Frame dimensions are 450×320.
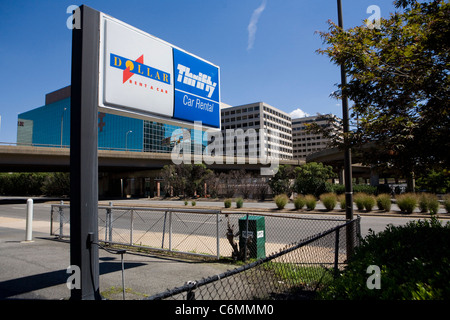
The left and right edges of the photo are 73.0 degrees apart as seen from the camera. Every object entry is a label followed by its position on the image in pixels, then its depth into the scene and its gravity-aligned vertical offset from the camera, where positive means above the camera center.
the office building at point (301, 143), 144.50 +17.85
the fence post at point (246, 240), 7.16 -1.44
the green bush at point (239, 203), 26.30 -1.95
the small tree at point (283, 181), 33.34 -0.12
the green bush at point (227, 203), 26.80 -2.03
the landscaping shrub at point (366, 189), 35.00 -1.19
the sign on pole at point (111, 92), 3.35 +1.55
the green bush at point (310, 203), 22.88 -1.76
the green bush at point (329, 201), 21.89 -1.57
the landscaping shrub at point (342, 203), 22.02 -1.73
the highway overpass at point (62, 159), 37.06 +3.40
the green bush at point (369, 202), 21.09 -1.63
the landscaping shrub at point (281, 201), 24.31 -1.69
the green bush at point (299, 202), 23.41 -1.76
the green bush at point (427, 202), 18.50 -1.51
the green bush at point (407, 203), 19.22 -1.57
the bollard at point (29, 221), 10.09 -1.28
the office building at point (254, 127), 117.75 +20.82
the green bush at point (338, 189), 33.25 -1.07
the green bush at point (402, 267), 2.35 -0.84
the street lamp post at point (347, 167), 7.14 +0.29
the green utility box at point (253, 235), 7.43 -1.34
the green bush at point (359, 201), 21.59 -1.59
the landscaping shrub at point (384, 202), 20.47 -1.61
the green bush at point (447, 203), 18.57 -1.54
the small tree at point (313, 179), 30.58 +0.06
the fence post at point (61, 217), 10.72 -1.24
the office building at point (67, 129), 91.12 +18.52
